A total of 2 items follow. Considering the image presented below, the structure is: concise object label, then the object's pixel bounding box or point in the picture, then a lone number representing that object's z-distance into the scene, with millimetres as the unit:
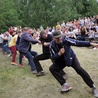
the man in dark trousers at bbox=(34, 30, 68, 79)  3892
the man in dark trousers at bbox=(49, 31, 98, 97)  3091
